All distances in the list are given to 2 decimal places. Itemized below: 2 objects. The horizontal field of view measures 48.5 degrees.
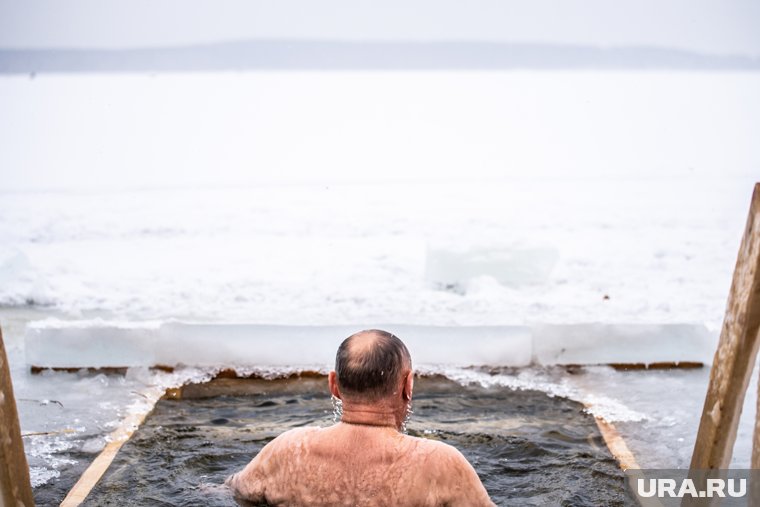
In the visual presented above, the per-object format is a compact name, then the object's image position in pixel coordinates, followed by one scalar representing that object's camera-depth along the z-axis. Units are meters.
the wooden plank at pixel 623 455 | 3.00
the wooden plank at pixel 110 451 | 3.02
